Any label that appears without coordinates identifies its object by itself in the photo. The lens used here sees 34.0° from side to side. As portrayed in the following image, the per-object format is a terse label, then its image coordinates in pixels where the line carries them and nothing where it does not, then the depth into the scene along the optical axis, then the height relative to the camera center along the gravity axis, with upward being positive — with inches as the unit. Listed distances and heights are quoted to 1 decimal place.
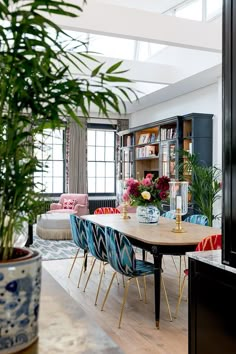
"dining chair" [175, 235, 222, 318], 124.8 -20.3
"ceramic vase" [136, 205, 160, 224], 179.5 -15.6
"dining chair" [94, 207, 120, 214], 243.3 -19.5
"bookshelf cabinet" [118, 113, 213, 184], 270.7 +29.5
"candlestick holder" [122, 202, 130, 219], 204.6 -16.4
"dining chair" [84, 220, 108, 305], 155.5 -25.2
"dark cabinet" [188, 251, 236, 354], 88.6 -31.3
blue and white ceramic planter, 36.6 -11.9
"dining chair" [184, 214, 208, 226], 199.3 -20.6
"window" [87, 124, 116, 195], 422.6 +22.4
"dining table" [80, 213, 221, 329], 135.2 -21.0
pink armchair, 358.7 -23.2
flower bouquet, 176.4 -4.9
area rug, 249.1 -48.4
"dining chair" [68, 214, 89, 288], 179.8 -24.6
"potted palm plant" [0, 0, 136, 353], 36.4 +6.2
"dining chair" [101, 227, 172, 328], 134.7 -26.7
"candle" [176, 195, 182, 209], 162.9 -9.1
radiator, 414.0 -24.7
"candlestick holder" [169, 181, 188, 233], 161.8 -7.1
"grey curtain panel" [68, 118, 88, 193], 398.9 +19.5
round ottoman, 306.5 -39.2
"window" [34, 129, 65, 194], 406.3 +9.2
